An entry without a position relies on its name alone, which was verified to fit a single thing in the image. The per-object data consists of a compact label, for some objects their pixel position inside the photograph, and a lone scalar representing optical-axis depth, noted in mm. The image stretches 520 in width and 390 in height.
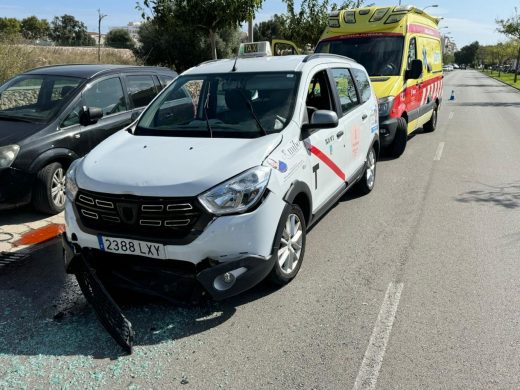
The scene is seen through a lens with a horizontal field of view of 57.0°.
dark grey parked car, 5438
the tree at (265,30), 61431
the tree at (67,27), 92438
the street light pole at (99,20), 28806
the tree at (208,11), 15102
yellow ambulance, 8625
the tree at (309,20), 26000
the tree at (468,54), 147375
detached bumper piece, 3141
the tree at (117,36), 68225
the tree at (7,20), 75288
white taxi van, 3258
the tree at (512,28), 36031
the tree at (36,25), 88175
